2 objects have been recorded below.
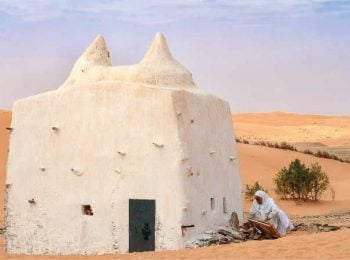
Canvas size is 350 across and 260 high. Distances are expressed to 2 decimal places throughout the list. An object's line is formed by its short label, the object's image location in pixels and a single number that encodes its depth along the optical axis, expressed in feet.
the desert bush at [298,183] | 108.27
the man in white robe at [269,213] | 56.95
